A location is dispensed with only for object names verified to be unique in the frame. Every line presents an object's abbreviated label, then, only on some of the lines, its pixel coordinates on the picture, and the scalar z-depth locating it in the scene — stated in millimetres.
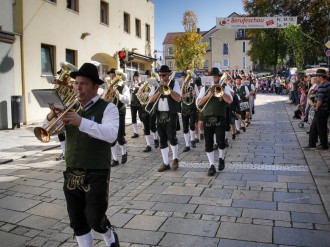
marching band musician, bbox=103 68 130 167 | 8133
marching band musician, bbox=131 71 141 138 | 12094
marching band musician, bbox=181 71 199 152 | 10469
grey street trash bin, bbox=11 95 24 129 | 13617
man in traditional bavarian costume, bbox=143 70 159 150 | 10130
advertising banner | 22153
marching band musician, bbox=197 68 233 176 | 7215
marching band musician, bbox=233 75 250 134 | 13188
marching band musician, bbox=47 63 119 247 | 3436
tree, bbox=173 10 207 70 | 47000
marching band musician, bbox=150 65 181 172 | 7668
